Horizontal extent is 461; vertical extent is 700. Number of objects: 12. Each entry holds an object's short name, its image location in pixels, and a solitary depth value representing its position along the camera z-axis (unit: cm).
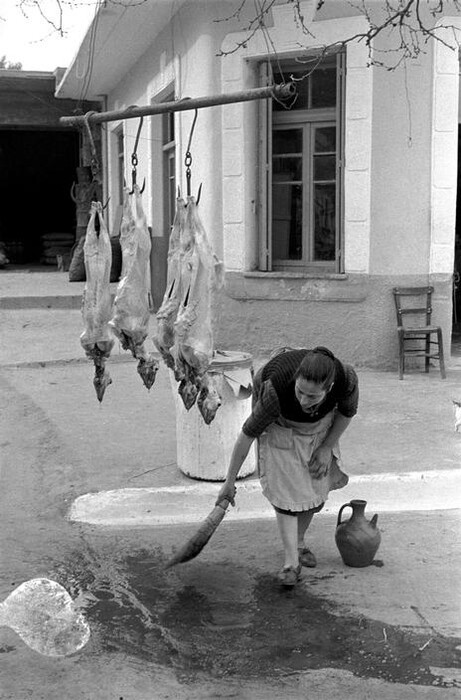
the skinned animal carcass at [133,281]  427
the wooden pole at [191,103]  384
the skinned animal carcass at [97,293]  430
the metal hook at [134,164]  387
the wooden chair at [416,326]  866
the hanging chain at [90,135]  391
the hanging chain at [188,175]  383
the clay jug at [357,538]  433
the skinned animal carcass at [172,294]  416
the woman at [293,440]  396
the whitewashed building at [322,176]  858
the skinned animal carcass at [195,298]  408
